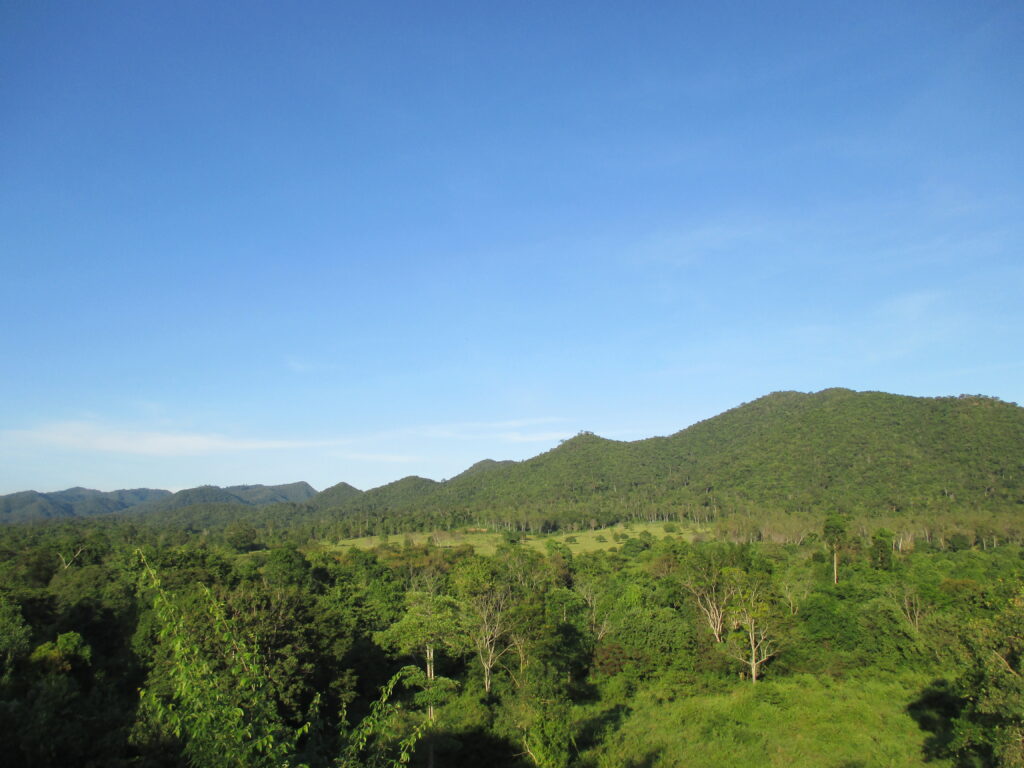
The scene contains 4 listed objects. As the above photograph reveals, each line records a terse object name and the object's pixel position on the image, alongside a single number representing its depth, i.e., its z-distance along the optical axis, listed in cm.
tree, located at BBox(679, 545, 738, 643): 4094
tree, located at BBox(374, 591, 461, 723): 3194
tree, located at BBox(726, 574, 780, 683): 3534
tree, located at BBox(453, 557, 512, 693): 3281
